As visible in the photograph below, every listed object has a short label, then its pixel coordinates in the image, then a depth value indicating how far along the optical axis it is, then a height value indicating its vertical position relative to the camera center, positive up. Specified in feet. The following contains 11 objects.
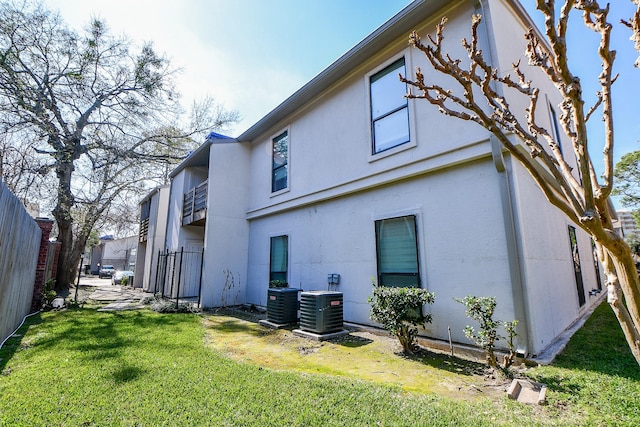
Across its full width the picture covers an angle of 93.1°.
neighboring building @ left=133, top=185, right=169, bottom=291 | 49.34 +5.63
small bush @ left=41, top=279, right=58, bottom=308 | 29.40 -2.77
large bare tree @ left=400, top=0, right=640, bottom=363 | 3.98 +1.65
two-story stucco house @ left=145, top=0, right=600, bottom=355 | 15.83 +4.34
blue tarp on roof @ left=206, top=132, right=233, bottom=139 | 36.54 +15.66
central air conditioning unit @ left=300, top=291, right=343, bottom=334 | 19.56 -2.97
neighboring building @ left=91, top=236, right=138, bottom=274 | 115.24 +5.74
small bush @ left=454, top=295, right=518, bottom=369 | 12.72 -2.55
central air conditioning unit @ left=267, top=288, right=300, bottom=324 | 23.23 -3.01
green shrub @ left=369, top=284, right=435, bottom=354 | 15.67 -2.41
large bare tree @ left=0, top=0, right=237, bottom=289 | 32.48 +20.20
